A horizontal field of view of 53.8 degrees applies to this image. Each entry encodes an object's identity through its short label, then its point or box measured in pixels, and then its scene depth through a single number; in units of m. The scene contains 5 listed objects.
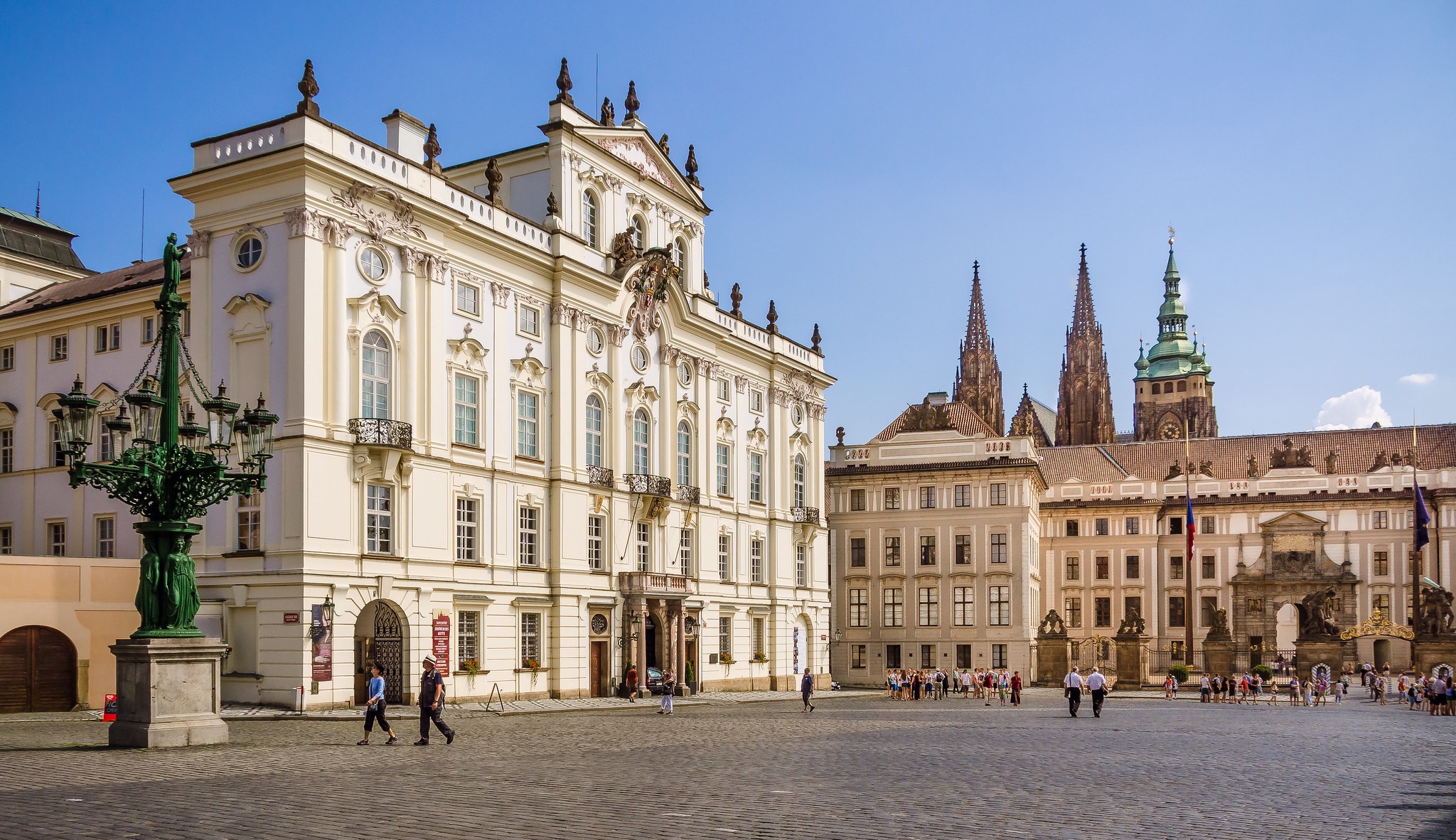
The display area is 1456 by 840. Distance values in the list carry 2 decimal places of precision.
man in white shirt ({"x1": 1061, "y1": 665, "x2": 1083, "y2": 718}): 40.72
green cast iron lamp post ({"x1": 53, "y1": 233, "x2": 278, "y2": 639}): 23.67
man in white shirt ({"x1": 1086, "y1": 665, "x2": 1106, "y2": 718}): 41.52
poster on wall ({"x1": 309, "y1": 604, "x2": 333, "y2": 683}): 37.75
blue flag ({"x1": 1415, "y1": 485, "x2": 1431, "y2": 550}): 66.90
